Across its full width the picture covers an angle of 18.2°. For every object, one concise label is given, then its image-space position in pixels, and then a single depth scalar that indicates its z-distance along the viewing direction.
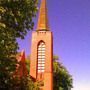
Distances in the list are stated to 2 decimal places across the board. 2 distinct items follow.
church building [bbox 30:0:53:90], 46.34
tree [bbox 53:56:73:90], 57.04
